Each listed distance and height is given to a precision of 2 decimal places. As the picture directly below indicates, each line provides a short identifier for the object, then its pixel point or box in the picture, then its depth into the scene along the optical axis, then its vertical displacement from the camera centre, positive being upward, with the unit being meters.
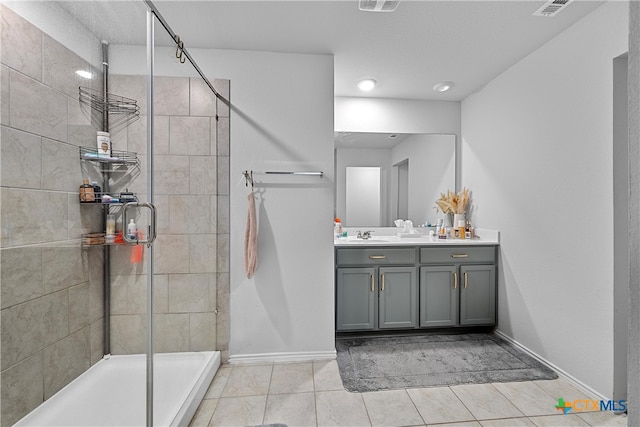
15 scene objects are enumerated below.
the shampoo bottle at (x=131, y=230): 1.35 -0.08
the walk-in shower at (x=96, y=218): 0.95 -0.02
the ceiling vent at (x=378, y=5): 1.69 +1.21
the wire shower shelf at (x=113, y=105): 1.14 +0.44
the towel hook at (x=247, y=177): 2.27 +0.28
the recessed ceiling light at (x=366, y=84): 2.80 +1.24
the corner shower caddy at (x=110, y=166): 1.15 +0.20
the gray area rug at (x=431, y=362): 2.04 -1.12
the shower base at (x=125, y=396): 1.10 -0.79
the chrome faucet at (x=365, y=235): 2.96 -0.21
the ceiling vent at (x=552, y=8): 1.73 +1.24
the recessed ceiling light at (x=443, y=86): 2.86 +1.24
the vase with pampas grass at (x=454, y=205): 3.11 +0.10
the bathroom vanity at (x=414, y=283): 2.60 -0.62
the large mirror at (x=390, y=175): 3.11 +0.41
